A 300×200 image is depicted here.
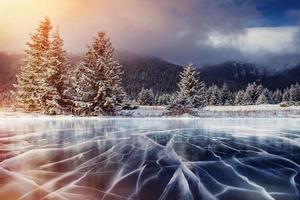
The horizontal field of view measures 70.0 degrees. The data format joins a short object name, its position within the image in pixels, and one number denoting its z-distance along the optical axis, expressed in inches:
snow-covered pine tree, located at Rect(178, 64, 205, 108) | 1156.6
